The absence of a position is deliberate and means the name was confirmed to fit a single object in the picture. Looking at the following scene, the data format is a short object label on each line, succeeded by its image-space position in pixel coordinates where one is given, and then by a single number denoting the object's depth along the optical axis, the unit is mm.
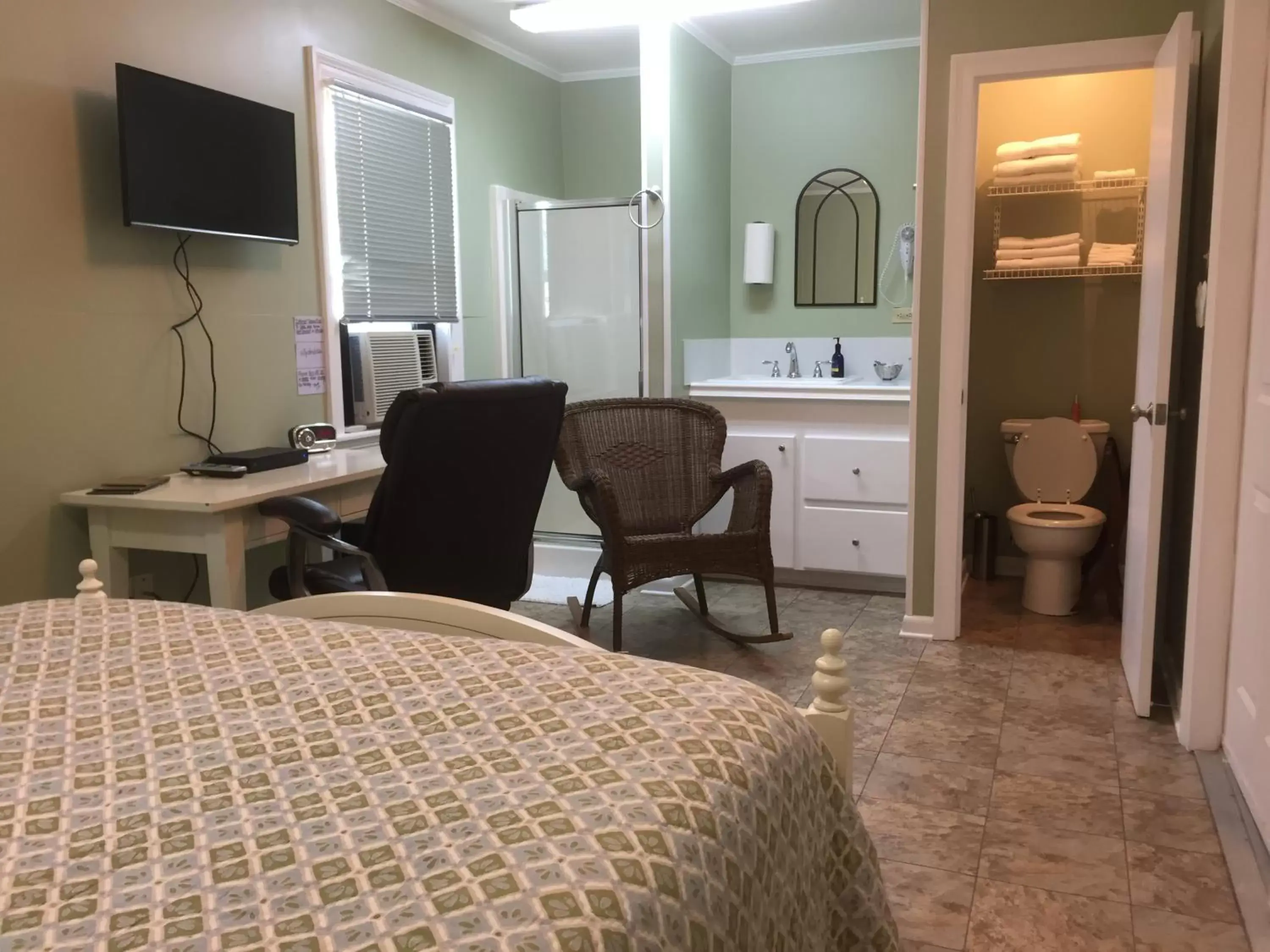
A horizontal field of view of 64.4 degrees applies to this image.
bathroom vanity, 4074
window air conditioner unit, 3730
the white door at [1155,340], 2652
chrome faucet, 4891
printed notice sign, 3445
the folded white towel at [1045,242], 3980
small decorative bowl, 4664
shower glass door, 4383
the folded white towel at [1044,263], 3967
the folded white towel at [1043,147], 3895
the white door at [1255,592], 2119
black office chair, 2330
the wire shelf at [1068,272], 3949
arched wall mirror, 4742
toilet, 3805
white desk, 2492
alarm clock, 3273
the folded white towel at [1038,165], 3883
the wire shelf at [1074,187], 3936
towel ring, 4164
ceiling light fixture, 3717
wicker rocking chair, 3699
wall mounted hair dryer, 4648
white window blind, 3625
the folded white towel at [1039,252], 3967
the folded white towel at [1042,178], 3900
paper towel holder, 4840
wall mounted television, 2637
